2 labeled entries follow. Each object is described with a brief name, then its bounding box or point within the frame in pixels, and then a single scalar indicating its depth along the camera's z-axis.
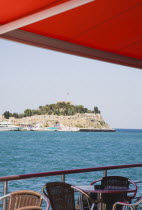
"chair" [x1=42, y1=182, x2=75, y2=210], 3.93
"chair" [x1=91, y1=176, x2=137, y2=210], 4.34
